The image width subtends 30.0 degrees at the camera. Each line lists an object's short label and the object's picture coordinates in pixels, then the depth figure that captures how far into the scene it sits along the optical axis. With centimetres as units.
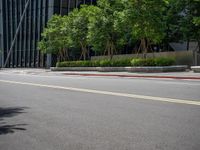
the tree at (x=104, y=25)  3838
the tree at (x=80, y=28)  4469
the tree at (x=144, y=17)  3131
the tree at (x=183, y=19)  3534
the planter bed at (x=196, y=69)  2477
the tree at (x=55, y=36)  4898
